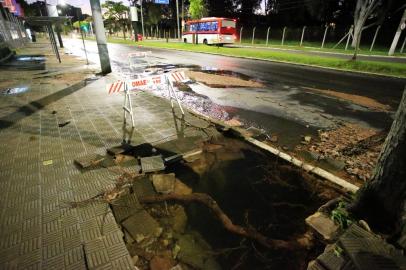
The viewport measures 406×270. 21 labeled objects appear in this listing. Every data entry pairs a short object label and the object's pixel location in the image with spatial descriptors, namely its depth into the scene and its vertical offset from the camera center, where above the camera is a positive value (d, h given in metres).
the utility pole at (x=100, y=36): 10.52 -0.08
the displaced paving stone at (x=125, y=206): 2.98 -2.13
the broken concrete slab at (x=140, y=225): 2.74 -2.13
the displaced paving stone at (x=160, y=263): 2.38 -2.19
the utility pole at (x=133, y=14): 42.31 +3.41
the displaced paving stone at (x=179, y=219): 2.86 -2.19
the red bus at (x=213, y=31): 30.09 +0.50
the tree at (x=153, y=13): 60.81 +5.21
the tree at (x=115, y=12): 64.31 +5.84
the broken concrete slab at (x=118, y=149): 4.33 -2.01
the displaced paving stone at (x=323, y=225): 2.70 -2.12
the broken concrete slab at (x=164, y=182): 3.48 -2.10
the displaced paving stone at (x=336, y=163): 4.13 -2.13
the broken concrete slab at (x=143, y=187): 3.41 -2.13
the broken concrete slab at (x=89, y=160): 3.98 -2.04
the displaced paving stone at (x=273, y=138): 5.18 -2.14
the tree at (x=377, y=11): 25.63 +2.65
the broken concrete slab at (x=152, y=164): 3.89 -2.05
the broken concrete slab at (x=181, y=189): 3.50 -2.18
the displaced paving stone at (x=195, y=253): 2.44 -2.21
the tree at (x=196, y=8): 38.06 +4.04
